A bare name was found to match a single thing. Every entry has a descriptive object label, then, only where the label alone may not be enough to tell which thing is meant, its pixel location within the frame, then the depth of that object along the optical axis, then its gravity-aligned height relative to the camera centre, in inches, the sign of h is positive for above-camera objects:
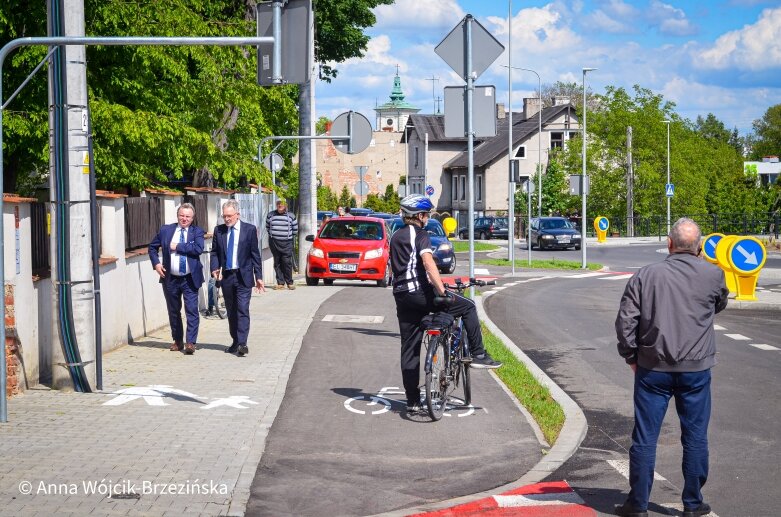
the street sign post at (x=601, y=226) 2415.1 -49.8
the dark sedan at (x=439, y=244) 1306.2 -46.9
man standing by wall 987.9 -22.3
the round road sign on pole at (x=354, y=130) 1042.7 +65.8
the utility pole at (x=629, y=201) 2881.4 +1.1
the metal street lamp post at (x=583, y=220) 1526.9 -25.6
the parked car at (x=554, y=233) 2256.4 -59.7
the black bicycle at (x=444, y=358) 381.7 -51.9
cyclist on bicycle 391.5 -26.9
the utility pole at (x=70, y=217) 420.2 -3.9
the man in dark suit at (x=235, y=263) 556.1 -27.8
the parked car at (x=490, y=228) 3041.3 -65.6
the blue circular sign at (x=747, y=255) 884.1 -41.2
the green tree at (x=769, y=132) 5152.6 +300.6
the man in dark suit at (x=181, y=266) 552.4 -28.7
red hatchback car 1074.7 -50.3
